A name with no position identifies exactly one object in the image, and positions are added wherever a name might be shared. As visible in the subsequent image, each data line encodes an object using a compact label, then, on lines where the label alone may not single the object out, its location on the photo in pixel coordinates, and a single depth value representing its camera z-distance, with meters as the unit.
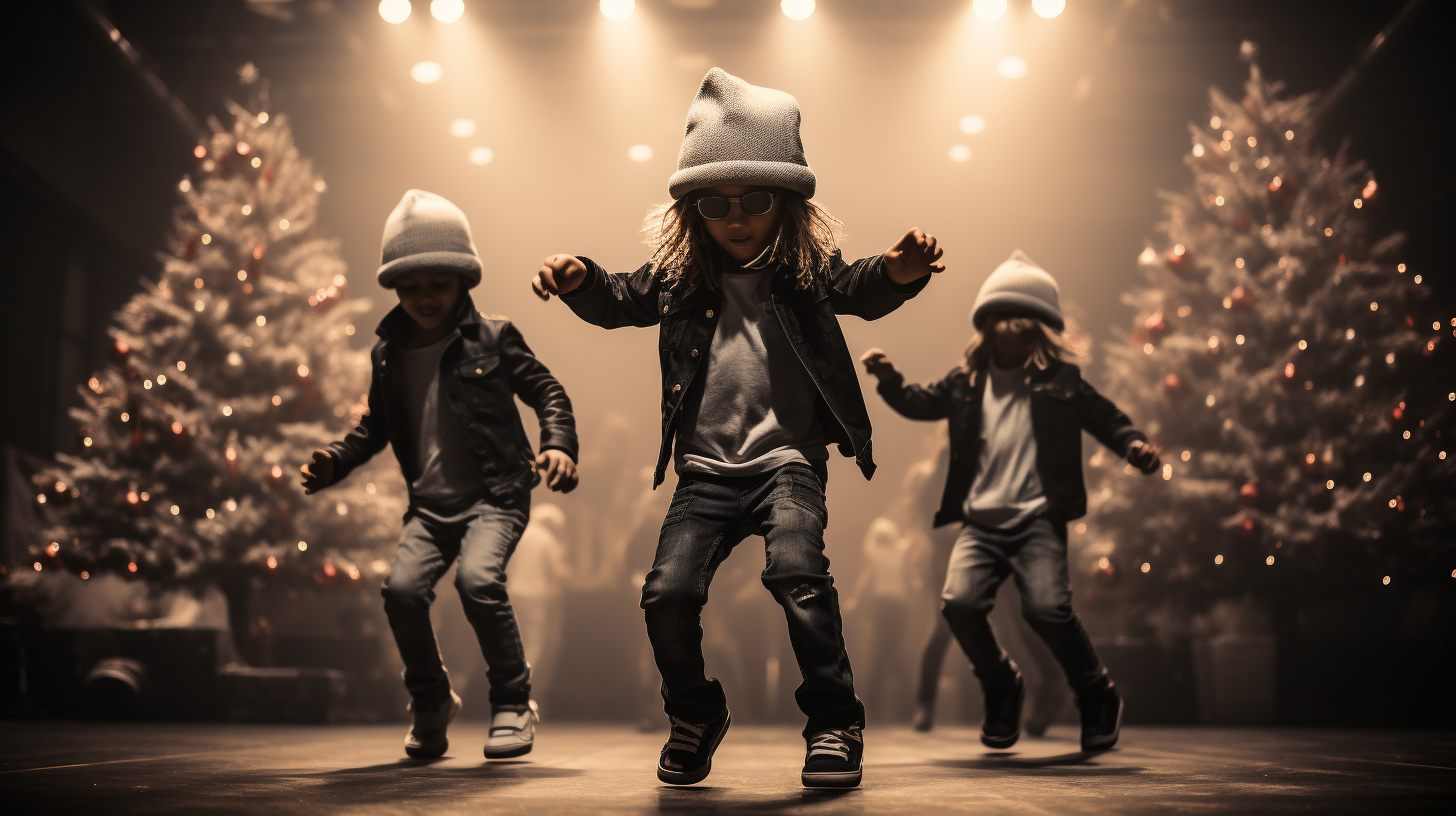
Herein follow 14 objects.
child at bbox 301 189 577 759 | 3.19
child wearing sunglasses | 2.42
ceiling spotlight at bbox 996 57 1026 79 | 8.61
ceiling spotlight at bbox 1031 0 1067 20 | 8.00
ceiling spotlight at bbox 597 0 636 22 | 8.30
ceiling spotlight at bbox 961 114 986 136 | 9.15
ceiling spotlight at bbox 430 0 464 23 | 8.11
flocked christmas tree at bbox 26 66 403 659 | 6.28
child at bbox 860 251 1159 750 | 3.64
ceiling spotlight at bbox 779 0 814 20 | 8.30
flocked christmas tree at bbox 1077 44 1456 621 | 6.15
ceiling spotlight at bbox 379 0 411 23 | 8.17
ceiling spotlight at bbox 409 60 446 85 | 8.87
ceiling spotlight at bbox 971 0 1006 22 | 8.05
